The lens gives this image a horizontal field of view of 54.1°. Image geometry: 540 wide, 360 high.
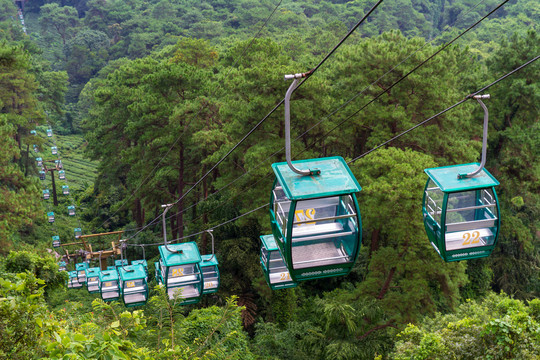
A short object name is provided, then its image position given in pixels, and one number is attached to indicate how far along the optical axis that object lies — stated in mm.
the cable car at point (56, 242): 30741
